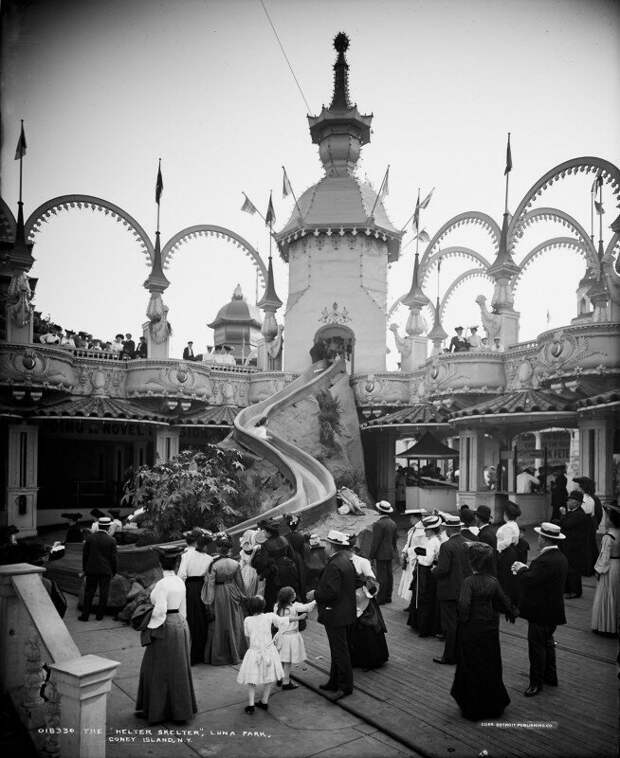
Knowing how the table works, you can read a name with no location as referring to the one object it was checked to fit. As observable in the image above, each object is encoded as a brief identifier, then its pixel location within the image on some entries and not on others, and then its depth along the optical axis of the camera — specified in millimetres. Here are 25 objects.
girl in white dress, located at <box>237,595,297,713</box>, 6938
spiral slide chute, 15992
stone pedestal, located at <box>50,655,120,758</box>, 5285
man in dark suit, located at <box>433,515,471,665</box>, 8727
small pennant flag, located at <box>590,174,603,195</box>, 18384
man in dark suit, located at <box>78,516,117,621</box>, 10734
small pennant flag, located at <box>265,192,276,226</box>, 30077
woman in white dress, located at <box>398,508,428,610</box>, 10352
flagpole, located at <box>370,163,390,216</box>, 30391
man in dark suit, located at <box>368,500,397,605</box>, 11367
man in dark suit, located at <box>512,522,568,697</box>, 7125
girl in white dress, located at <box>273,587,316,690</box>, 7496
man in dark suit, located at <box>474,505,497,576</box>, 9862
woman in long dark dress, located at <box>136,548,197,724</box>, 6652
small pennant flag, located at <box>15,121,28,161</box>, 18891
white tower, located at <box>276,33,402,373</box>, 30656
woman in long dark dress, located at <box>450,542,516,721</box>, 6672
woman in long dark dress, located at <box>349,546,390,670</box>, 8070
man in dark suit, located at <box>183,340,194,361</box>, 27380
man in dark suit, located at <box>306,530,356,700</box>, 7398
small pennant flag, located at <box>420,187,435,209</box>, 28984
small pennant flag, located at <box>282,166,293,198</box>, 30953
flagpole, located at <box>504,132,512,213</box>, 21219
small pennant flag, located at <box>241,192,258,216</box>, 30203
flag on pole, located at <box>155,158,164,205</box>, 25609
